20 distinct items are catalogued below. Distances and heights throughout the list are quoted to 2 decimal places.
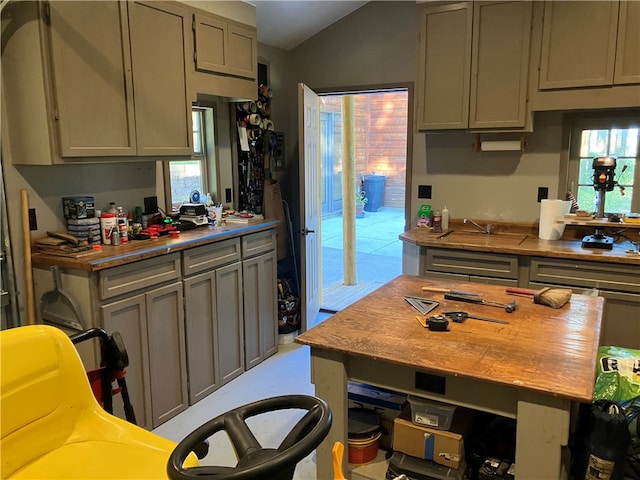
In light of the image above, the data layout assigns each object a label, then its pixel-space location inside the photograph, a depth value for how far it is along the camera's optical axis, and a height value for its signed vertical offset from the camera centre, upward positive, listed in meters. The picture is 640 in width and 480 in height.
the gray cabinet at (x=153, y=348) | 2.68 -1.02
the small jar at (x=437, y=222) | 3.97 -0.47
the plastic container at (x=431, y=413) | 1.95 -0.95
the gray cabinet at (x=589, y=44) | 3.06 +0.69
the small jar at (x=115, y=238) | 2.87 -0.41
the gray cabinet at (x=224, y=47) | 3.30 +0.77
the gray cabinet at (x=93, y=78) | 2.48 +0.44
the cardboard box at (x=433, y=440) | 1.92 -1.04
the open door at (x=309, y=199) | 3.86 -0.29
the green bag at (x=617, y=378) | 2.13 -0.91
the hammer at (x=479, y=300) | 2.18 -0.62
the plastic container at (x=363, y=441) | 2.11 -1.13
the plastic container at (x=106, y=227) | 2.88 -0.36
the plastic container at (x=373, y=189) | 10.86 -0.60
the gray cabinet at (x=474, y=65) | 3.37 +0.63
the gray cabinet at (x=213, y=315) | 3.09 -0.96
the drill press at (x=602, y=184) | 3.23 -0.16
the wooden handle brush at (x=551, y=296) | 2.21 -0.59
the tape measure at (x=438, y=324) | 1.95 -0.61
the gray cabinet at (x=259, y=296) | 3.56 -0.95
